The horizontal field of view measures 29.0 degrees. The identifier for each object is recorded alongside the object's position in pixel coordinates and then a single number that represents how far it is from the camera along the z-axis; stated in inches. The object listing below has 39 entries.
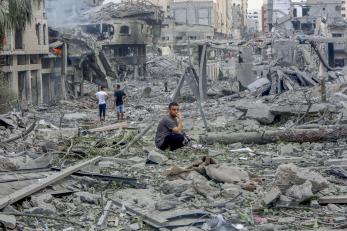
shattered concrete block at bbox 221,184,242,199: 346.9
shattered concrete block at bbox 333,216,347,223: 294.3
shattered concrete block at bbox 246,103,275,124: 671.1
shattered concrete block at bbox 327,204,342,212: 317.6
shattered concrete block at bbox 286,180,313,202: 324.2
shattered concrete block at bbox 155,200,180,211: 322.3
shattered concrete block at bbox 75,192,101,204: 341.9
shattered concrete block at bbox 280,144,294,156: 492.4
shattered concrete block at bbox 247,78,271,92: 1100.5
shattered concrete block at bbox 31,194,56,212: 319.2
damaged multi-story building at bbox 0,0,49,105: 1256.2
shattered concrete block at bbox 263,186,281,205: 320.5
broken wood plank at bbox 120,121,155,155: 523.4
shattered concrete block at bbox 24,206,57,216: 309.9
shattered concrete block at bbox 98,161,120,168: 454.8
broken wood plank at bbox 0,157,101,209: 309.7
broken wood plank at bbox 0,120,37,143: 584.2
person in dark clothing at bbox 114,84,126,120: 827.4
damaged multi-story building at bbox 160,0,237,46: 2746.1
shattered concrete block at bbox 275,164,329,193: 338.6
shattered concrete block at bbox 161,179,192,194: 359.3
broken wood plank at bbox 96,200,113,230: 299.8
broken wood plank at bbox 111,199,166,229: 295.1
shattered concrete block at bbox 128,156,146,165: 473.9
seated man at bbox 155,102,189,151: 498.0
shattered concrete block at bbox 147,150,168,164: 460.1
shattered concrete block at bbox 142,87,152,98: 1325.0
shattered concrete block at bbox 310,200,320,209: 323.3
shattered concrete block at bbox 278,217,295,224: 298.3
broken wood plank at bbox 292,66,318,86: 1066.0
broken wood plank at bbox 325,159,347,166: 421.4
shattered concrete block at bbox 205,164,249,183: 376.0
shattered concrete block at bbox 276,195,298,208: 321.4
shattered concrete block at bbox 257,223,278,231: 286.2
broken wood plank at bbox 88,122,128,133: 679.7
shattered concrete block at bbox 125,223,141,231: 293.3
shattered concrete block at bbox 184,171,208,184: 368.9
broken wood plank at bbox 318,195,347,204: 325.7
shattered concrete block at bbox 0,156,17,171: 409.1
